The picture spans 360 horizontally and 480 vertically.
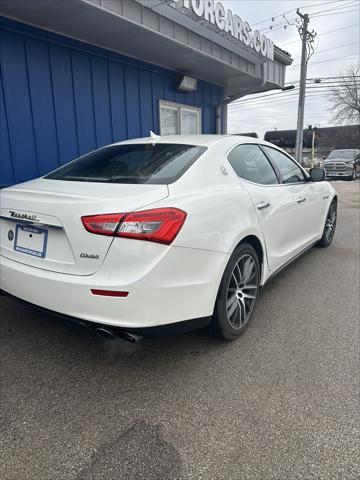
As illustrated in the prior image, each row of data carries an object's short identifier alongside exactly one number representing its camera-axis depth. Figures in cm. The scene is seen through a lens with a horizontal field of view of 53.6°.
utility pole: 1669
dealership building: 416
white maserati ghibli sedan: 191
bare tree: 3666
